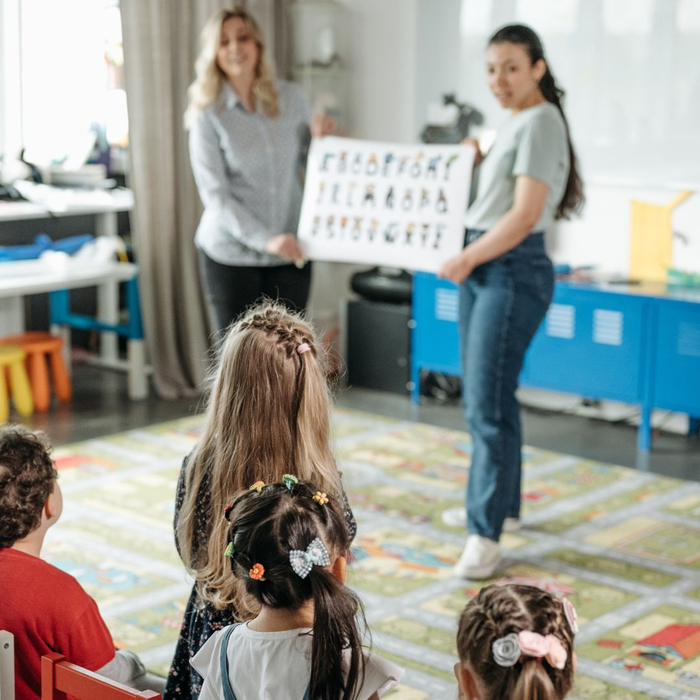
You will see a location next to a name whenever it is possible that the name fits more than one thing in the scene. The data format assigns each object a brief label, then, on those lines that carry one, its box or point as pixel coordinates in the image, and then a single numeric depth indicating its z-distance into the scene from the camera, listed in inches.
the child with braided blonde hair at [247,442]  75.2
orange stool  202.1
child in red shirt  67.8
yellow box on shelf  187.8
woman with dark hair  119.7
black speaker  212.2
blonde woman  145.9
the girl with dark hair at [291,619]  57.7
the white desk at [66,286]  192.4
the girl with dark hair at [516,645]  49.8
